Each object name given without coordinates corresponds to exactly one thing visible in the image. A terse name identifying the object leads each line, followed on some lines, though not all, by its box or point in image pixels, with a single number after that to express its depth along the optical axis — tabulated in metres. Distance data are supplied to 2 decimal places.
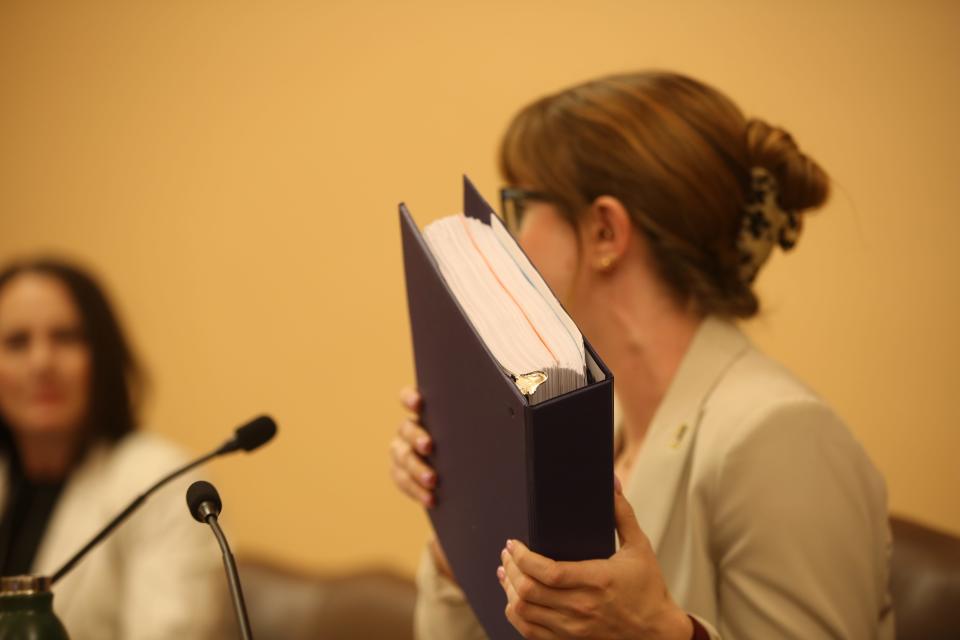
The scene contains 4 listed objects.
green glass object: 2.16
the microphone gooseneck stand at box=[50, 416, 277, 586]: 2.19
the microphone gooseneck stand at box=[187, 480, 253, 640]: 2.06
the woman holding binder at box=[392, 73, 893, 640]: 2.24
